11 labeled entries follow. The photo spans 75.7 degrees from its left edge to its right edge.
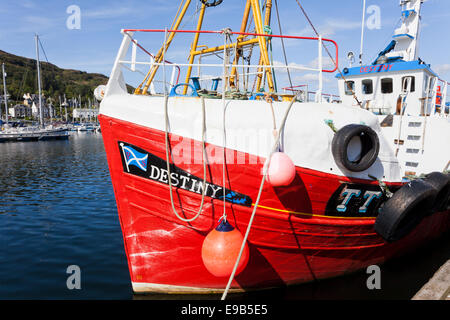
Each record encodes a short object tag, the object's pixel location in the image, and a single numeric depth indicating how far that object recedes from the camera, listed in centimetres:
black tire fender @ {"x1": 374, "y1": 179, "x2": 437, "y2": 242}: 439
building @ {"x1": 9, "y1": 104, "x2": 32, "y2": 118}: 10312
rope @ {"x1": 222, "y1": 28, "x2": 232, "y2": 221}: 387
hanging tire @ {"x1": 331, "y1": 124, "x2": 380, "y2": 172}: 406
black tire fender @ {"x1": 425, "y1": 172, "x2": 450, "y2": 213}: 504
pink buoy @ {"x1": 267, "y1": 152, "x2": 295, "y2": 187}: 359
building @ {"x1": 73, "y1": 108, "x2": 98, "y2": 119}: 9891
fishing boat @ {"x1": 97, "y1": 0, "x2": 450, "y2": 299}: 392
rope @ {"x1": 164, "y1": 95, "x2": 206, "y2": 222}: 384
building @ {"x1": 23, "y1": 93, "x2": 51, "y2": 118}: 11069
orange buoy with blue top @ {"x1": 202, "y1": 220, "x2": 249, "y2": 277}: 356
